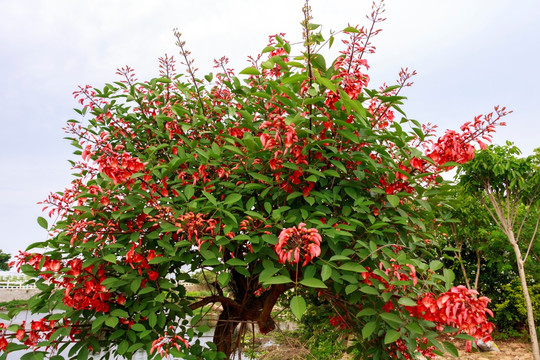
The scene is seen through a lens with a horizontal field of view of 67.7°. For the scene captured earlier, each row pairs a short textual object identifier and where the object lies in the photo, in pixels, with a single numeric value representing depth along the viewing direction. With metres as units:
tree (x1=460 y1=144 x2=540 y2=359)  7.09
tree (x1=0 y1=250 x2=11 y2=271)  24.72
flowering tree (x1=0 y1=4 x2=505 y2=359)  1.80
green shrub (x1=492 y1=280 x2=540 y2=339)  9.12
